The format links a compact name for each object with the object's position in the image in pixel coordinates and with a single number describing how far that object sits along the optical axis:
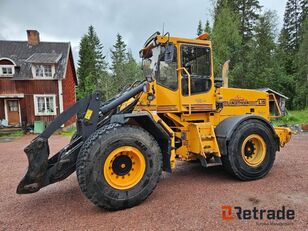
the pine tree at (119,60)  25.31
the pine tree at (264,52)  23.23
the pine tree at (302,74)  24.33
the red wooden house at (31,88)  16.84
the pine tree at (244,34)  22.88
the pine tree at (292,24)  32.75
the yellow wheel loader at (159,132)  3.46
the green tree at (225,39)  21.62
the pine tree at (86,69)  31.60
